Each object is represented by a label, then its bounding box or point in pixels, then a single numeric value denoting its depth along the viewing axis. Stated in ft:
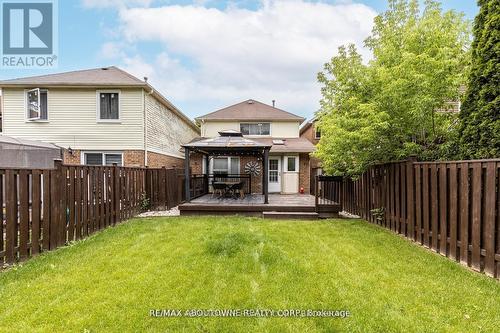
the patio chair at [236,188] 41.24
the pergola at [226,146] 34.55
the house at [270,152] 55.98
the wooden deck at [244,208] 32.09
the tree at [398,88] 21.97
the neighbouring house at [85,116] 42.96
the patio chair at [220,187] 41.21
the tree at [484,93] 17.12
